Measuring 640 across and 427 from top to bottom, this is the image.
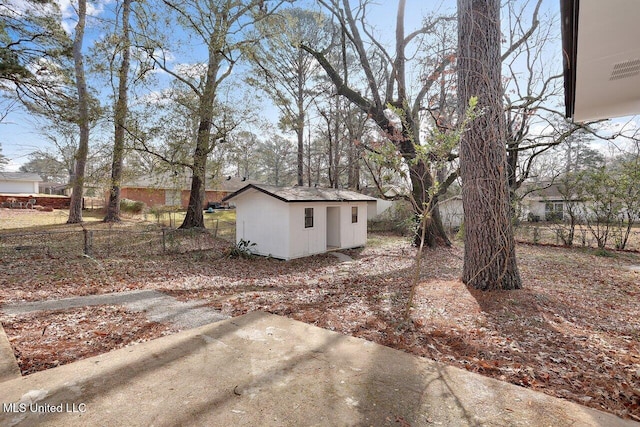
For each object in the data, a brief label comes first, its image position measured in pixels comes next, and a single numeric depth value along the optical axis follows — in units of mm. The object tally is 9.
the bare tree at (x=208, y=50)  11664
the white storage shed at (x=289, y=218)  10016
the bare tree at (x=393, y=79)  10891
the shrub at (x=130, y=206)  18922
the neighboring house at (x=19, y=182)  30875
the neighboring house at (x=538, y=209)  12758
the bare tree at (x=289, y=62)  12398
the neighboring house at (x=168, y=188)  13430
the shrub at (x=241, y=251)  10109
